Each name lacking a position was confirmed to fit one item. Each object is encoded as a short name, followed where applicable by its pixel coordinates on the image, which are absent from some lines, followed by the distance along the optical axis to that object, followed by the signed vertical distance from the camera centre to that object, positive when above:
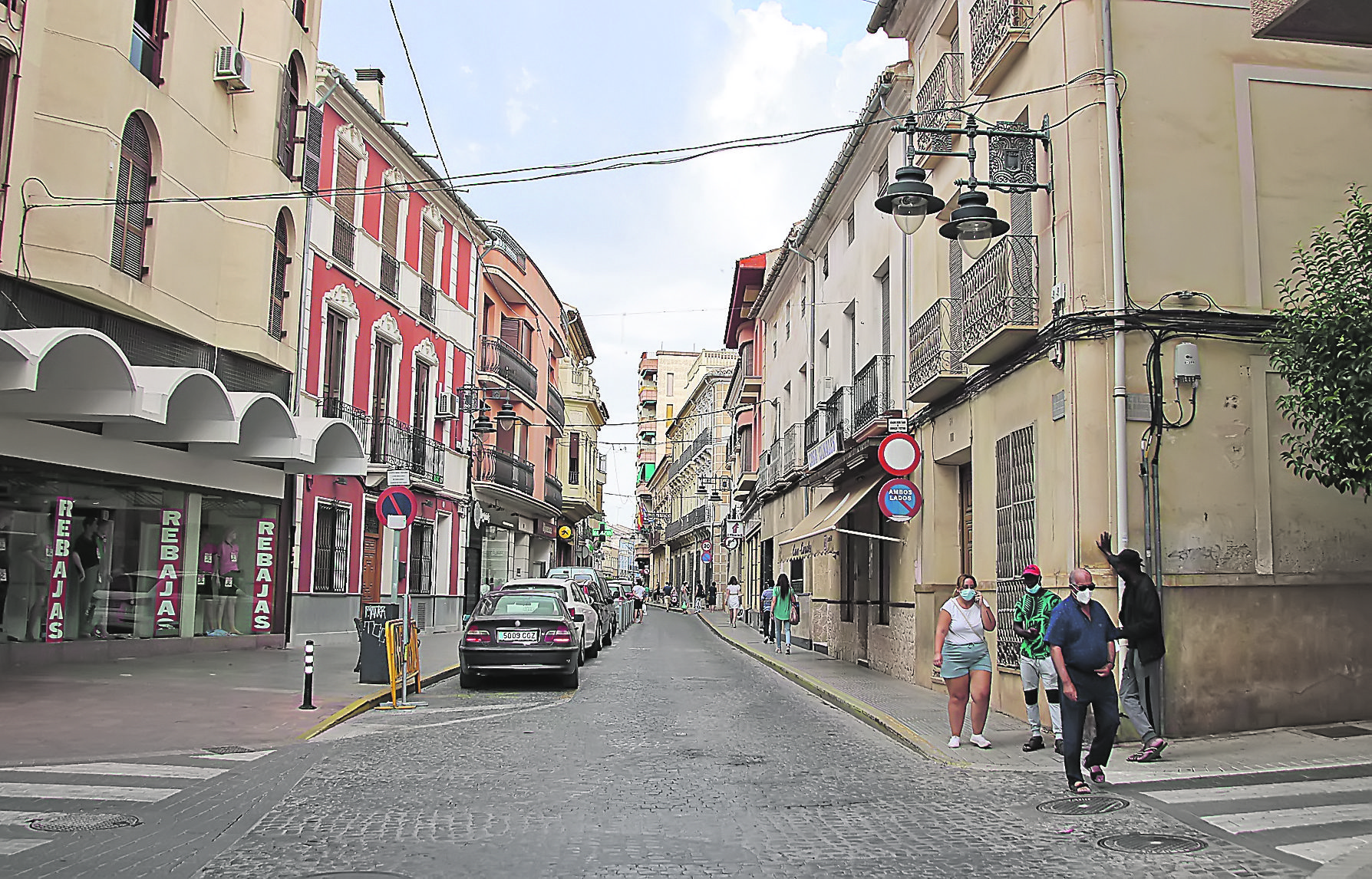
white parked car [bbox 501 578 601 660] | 19.38 -0.78
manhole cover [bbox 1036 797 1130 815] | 8.10 -1.76
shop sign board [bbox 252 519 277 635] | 21.41 -0.41
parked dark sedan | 16.30 -1.28
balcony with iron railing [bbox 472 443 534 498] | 35.22 +2.91
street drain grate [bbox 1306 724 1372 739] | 10.62 -1.57
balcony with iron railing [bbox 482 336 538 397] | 36.50 +6.54
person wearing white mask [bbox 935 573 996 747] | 10.85 -0.91
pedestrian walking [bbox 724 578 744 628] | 40.31 -1.49
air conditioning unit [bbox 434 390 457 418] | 31.28 +4.12
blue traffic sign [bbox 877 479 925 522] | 15.73 +0.84
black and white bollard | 12.80 -1.42
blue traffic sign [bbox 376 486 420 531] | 16.50 +0.70
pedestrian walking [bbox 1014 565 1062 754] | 10.48 -0.84
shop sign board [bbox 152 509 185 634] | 18.73 -0.41
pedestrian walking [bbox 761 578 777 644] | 27.06 -1.11
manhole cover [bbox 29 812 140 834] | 7.08 -1.73
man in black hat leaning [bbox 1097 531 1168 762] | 10.21 -0.64
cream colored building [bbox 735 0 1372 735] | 11.18 +2.42
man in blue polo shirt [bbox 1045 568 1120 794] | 8.58 -0.87
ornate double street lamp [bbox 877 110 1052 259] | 10.65 +3.42
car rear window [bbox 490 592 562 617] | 16.86 -0.75
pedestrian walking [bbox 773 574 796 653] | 25.08 -1.03
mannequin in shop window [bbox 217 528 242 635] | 20.50 -0.54
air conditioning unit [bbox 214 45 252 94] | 18.41 +7.91
